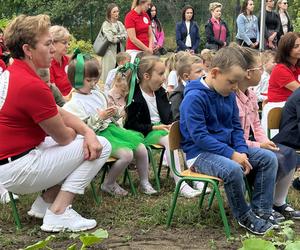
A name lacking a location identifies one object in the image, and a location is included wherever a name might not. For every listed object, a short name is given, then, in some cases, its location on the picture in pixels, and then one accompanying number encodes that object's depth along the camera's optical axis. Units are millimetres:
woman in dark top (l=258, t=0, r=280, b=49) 11977
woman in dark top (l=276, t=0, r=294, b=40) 12188
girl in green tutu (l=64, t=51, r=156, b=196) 4867
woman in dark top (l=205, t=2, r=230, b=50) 12483
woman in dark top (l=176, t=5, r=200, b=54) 12419
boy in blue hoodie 4117
